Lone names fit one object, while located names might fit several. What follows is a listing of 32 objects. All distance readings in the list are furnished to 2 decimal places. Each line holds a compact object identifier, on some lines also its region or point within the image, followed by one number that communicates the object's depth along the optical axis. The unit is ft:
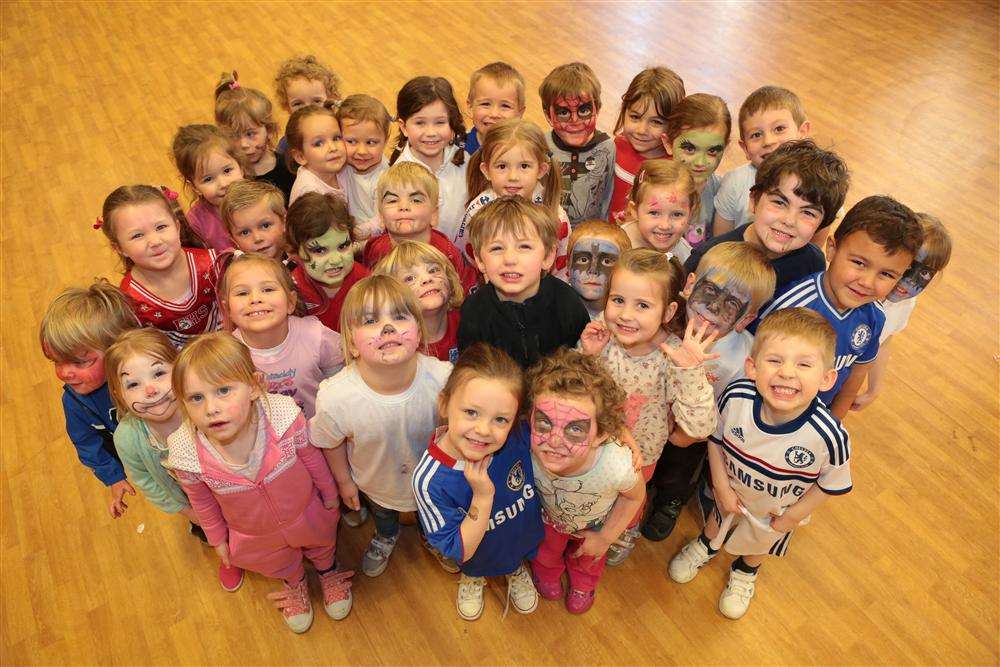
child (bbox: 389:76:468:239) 9.29
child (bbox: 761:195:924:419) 6.57
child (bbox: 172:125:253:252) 8.83
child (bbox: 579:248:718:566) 6.21
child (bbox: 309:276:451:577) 6.14
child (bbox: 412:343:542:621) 5.64
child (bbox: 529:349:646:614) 5.76
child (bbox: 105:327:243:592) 6.25
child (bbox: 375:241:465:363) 6.91
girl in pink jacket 5.94
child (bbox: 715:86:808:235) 8.77
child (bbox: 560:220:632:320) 7.32
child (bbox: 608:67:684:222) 9.18
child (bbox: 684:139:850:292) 7.13
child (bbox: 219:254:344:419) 6.73
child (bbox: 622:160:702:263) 7.77
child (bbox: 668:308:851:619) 6.03
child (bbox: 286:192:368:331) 7.58
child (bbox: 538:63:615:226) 9.22
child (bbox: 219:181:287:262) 7.97
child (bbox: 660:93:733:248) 8.67
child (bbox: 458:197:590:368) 6.82
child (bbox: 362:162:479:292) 7.84
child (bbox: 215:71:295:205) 10.07
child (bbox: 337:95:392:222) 9.32
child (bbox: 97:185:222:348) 7.53
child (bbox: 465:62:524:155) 9.65
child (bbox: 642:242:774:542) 6.61
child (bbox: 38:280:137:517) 6.59
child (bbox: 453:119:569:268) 8.17
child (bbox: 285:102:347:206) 9.20
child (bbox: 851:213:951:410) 7.31
